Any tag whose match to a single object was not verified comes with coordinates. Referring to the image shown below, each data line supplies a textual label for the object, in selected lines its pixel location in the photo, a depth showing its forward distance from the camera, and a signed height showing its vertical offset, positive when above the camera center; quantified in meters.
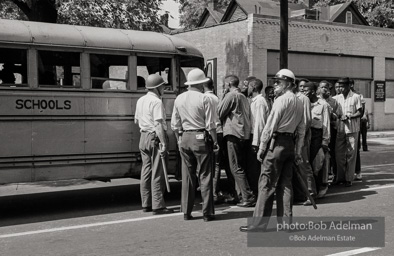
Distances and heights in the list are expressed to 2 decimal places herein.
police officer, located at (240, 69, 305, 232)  6.71 -0.49
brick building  25.06 +2.90
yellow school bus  7.88 +0.24
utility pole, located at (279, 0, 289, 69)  14.56 +2.14
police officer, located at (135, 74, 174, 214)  8.09 -0.46
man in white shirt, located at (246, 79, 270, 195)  8.65 -0.15
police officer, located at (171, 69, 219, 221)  7.66 -0.44
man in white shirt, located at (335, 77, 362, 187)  10.66 -0.49
